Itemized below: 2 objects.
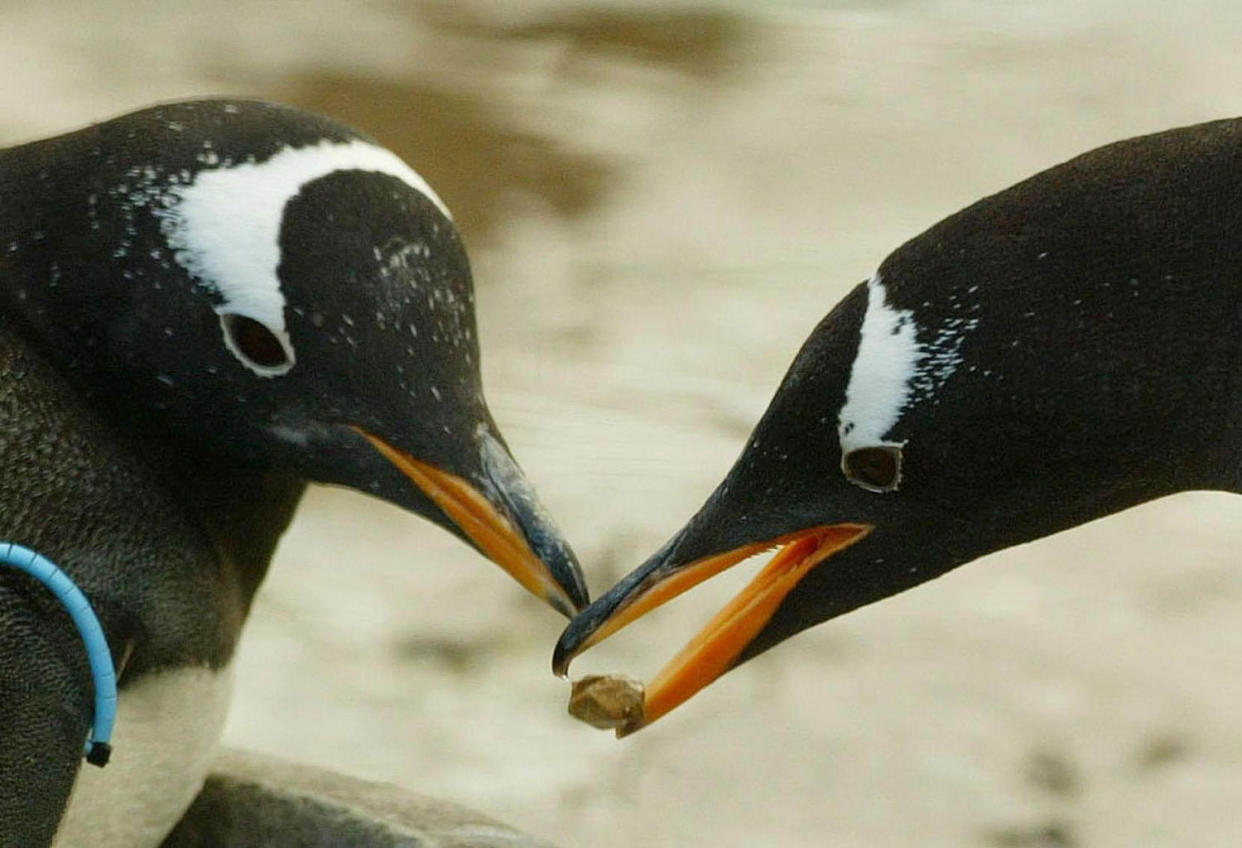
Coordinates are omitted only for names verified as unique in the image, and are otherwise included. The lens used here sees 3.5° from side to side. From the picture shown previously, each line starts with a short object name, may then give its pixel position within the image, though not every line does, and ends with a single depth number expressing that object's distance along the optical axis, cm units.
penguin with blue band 469
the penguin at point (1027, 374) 463
